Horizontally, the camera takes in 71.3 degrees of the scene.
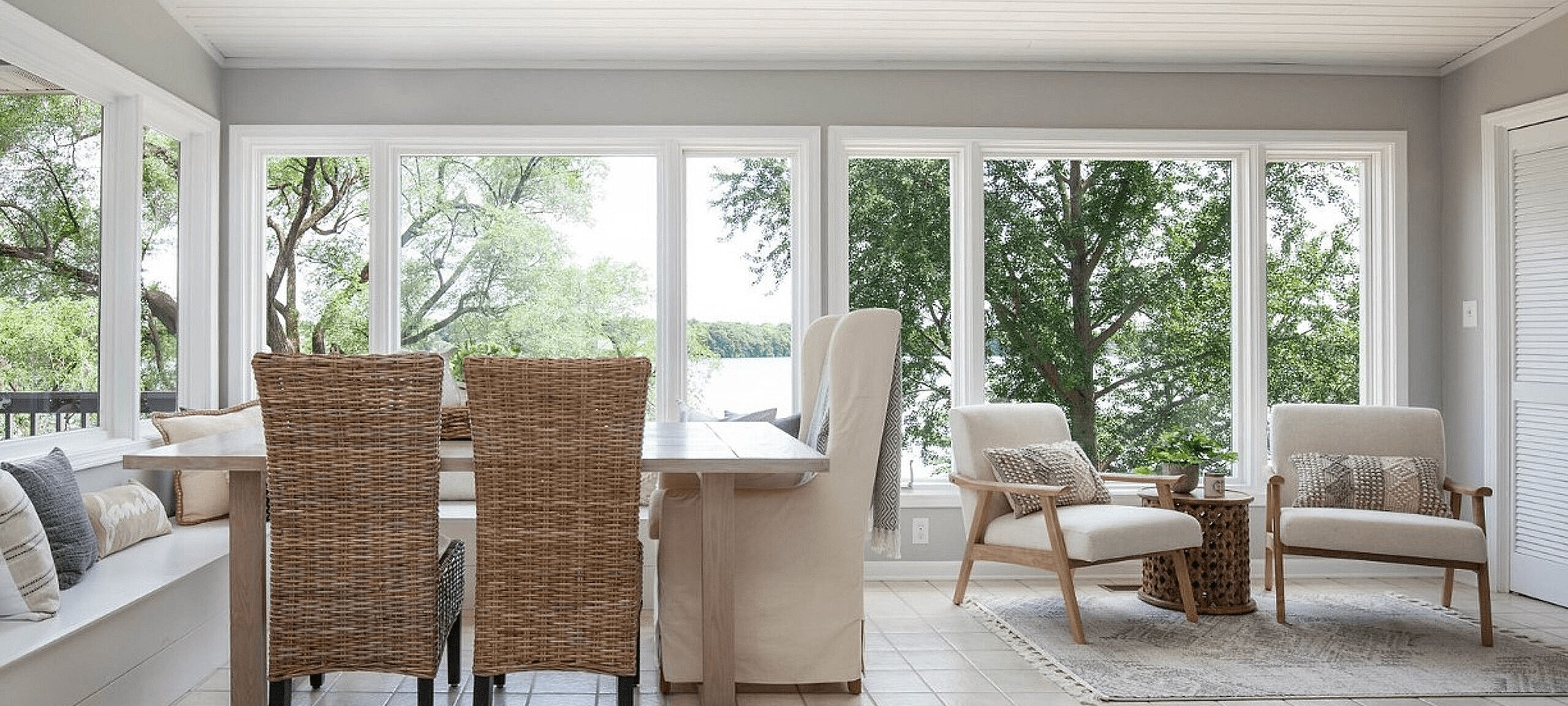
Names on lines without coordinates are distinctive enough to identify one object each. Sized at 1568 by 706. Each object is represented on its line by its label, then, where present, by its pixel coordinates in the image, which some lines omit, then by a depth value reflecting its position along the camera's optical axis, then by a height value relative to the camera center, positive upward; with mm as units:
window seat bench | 2555 -711
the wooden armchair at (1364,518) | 3986 -609
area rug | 3357 -1014
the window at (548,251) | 5039 +514
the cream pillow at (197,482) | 4086 -452
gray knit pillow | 3033 -423
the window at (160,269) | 4375 +385
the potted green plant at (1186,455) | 4414 -395
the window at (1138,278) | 5195 +387
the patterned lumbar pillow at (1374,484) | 4379 -516
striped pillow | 2709 -489
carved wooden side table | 4328 -799
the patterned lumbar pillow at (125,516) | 3447 -505
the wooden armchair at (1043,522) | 3932 -614
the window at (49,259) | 3496 +352
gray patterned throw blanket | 3436 -382
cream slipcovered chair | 3277 -588
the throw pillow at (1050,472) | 4309 -454
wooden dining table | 2787 -406
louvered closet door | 4551 -19
